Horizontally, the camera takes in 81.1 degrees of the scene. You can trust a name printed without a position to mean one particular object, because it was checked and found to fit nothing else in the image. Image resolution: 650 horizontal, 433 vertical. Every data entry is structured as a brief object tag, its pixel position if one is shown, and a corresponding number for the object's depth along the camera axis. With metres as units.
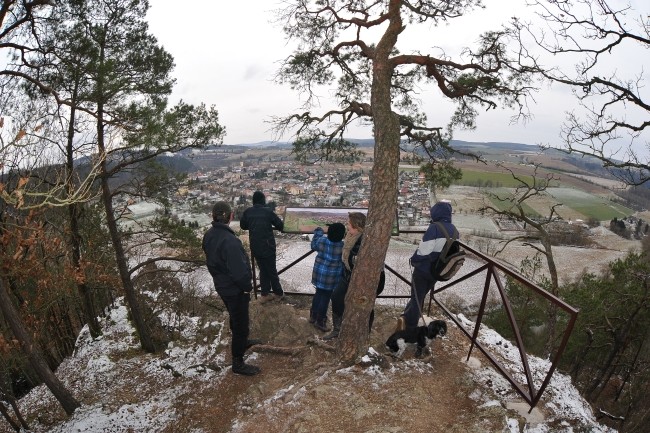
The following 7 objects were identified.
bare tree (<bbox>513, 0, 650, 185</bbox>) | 5.64
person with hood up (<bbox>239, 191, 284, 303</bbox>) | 5.16
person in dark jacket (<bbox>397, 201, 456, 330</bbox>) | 3.83
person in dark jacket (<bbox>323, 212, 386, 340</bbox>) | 4.25
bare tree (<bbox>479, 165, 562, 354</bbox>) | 8.74
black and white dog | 4.18
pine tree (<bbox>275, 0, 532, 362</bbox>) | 4.08
